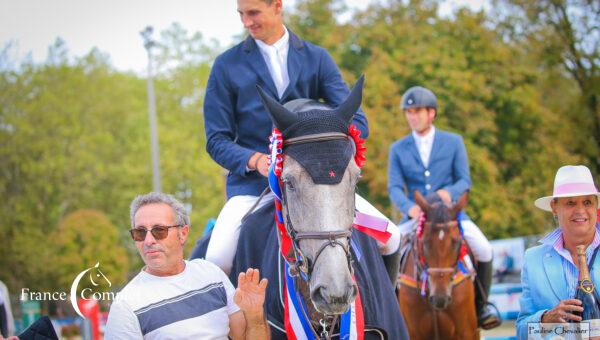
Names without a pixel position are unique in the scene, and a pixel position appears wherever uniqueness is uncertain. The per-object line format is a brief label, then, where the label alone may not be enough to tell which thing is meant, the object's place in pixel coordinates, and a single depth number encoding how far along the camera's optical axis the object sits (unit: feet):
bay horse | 25.26
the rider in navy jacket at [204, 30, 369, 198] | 17.29
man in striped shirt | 13.50
